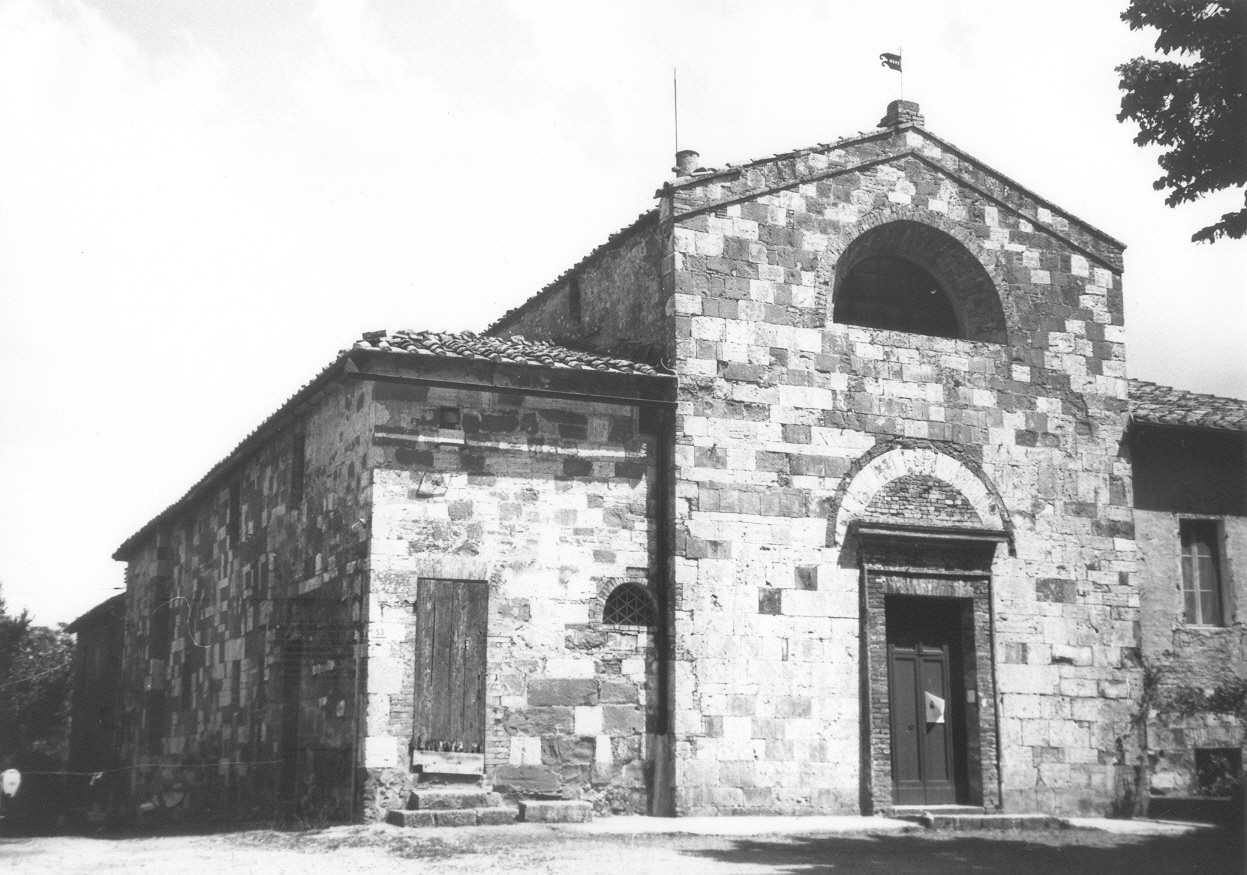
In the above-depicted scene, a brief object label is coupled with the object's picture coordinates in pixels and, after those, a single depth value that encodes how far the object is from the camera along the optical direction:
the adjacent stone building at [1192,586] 15.66
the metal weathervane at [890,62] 16.00
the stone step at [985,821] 13.20
